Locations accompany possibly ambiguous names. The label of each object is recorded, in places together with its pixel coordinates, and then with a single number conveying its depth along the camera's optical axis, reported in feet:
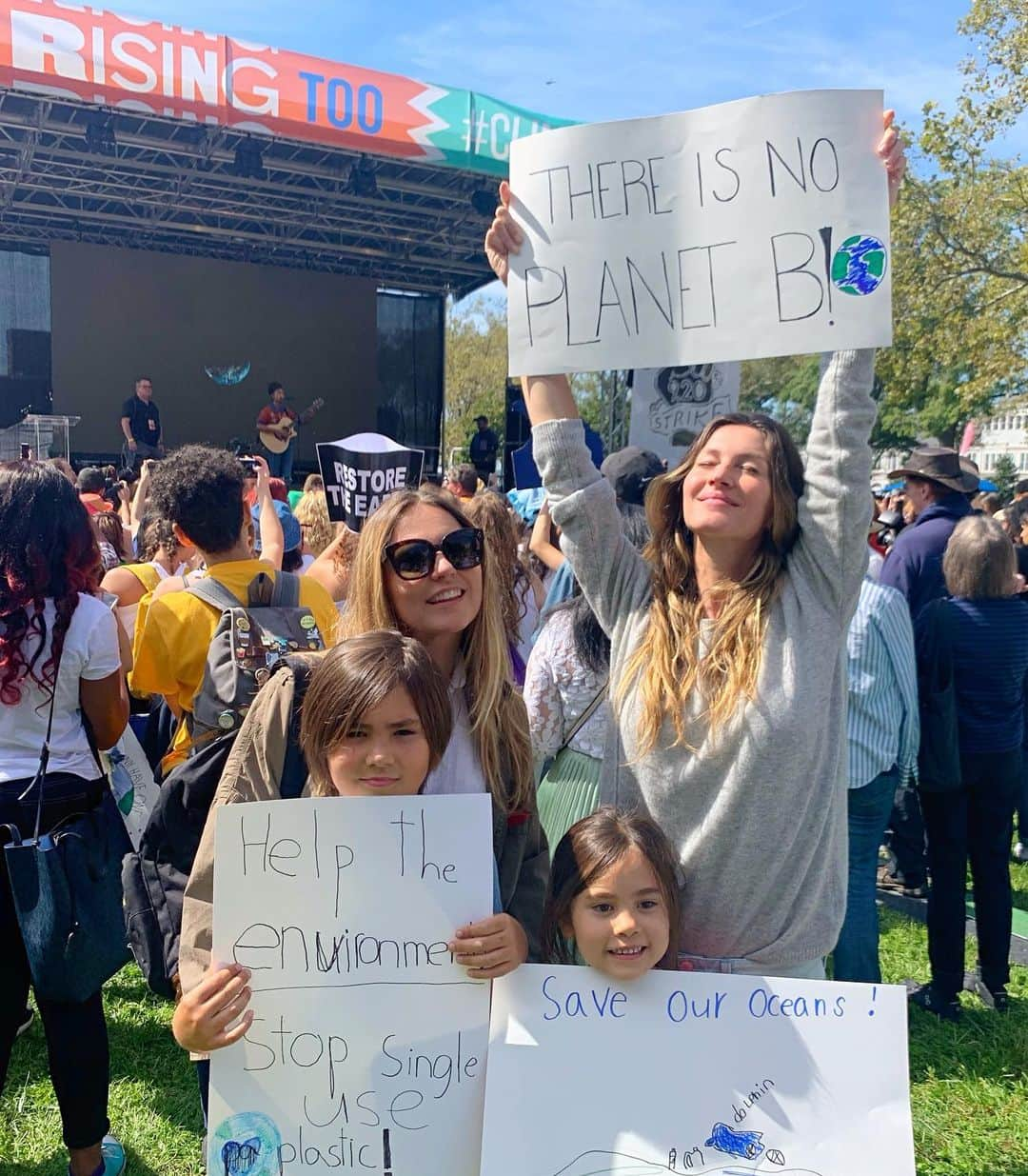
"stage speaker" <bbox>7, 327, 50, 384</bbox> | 59.52
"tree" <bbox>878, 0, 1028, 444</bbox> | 48.55
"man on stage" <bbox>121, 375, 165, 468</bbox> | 52.16
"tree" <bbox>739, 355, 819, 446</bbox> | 108.78
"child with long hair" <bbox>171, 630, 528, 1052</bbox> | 4.92
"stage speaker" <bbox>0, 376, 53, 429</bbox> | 59.73
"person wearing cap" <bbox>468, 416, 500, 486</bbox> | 63.57
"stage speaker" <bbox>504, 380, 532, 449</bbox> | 53.78
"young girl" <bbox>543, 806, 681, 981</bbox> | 5.10
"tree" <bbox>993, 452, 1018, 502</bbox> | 106.52
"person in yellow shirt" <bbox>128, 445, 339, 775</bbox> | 9.08
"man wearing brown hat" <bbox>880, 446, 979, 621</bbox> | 14.16
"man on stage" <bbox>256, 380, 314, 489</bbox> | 56.18
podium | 46.57
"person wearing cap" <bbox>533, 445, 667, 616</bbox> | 10.43
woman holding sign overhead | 5.12
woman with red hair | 7.61
